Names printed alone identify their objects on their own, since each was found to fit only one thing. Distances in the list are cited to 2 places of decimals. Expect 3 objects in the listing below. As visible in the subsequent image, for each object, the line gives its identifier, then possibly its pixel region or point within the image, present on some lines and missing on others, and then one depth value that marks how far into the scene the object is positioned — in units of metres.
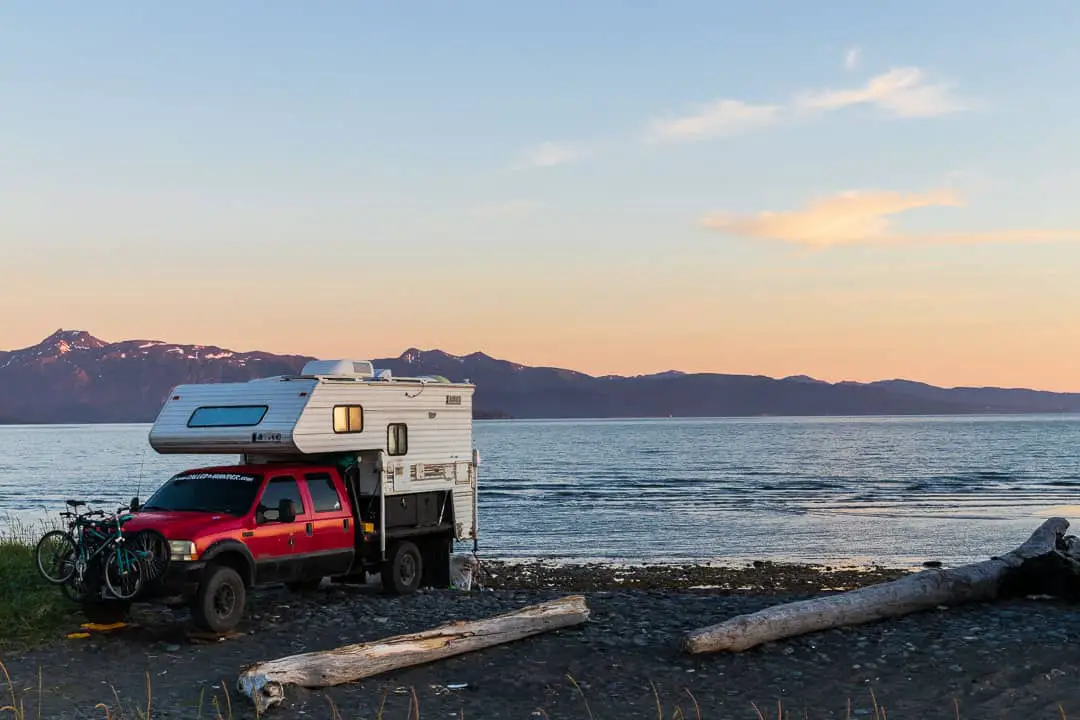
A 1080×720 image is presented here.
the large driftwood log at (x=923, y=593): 12.14
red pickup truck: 13.50
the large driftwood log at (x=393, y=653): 10.32
